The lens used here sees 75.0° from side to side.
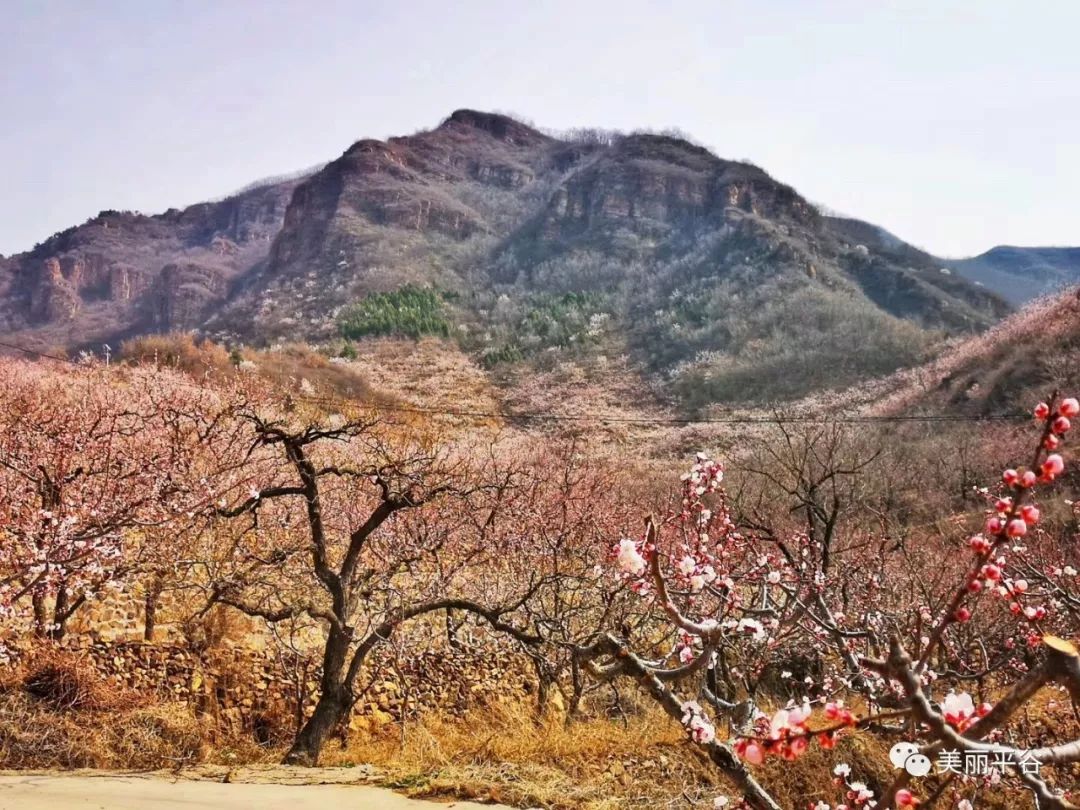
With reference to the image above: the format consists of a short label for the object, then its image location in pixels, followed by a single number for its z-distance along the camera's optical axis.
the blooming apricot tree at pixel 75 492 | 7.30
